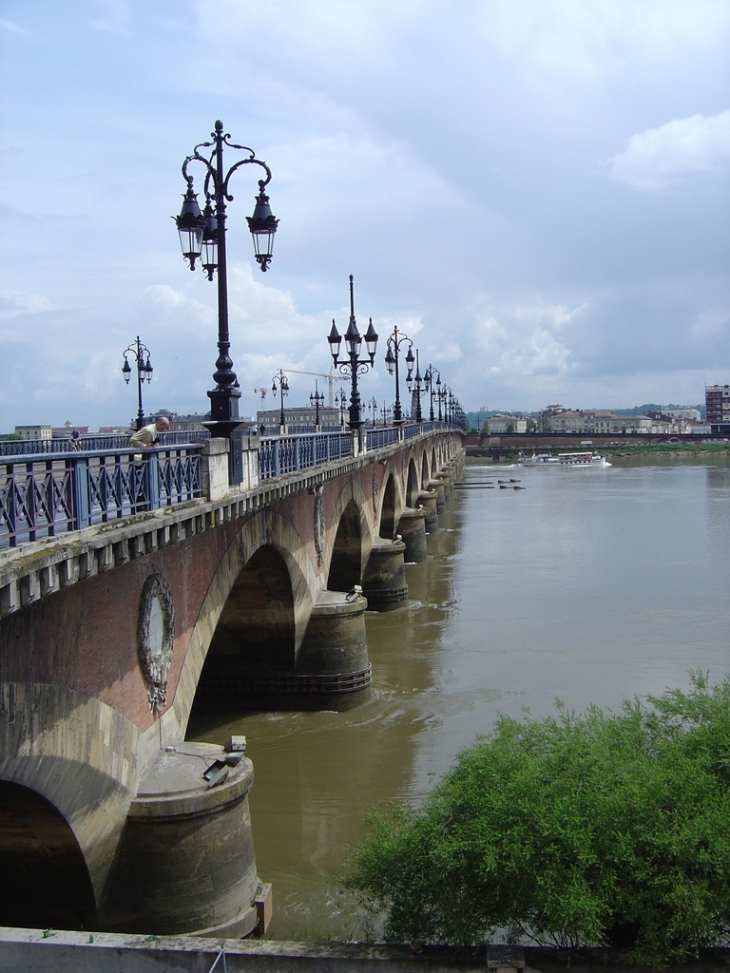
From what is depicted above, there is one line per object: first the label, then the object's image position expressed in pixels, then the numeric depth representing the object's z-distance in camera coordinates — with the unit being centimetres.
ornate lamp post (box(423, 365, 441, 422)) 5550
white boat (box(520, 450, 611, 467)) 11158
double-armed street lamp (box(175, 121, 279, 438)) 1168
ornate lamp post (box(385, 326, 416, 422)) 3438
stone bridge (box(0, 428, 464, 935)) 737
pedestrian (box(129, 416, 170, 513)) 883
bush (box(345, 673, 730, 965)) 729
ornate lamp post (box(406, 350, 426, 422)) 4866
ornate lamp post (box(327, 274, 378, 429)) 2200
